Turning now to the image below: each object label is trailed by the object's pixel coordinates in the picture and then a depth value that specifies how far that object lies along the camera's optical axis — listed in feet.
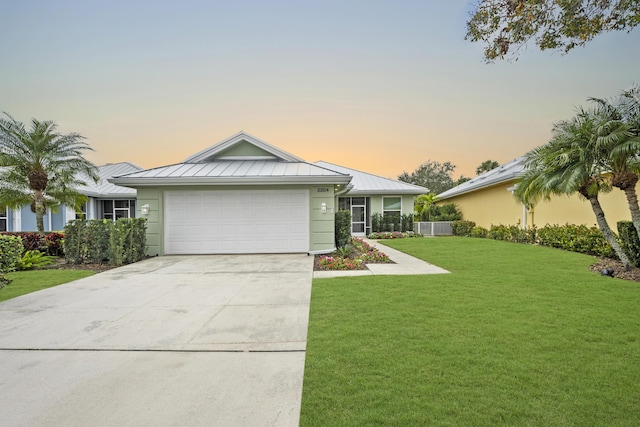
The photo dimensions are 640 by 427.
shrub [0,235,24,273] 29.09
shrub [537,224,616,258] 35.06
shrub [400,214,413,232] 69.54
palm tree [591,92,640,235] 24.56
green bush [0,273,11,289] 24.19
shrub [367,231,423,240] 62.90
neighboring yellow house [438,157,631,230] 39.22
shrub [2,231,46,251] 37.19
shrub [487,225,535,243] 50.83
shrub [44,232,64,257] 38.64
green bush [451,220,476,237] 70.59
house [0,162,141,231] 55.88
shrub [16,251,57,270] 31.86
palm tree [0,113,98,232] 41.88
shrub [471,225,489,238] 63.76
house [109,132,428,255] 38.37
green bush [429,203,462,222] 79.30
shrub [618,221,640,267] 27.61
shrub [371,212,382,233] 68.59
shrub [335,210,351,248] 39.60
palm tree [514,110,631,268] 27.02
